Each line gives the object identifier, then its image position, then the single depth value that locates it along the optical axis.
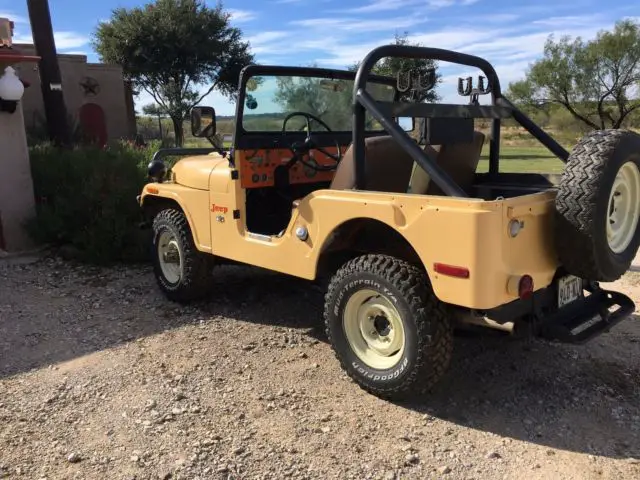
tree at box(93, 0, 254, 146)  26.50
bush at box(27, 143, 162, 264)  6.66
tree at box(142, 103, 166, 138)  28.51
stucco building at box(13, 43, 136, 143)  20.08
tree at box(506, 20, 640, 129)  26.09
